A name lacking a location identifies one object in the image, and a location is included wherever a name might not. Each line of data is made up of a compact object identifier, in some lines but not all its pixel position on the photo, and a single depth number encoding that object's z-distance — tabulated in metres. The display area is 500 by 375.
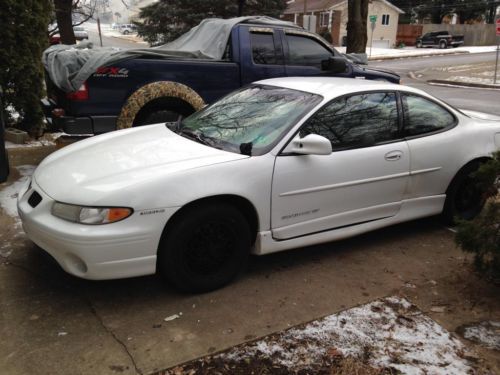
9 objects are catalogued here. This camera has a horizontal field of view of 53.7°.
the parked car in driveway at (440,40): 45.72
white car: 3.16
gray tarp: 5.77
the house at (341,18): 47.88
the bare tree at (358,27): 13.93
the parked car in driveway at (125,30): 70.68
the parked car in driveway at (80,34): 33.75
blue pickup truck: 5.82
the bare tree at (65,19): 12.01
